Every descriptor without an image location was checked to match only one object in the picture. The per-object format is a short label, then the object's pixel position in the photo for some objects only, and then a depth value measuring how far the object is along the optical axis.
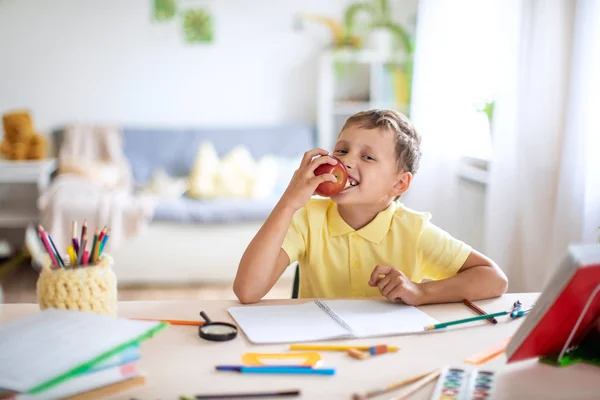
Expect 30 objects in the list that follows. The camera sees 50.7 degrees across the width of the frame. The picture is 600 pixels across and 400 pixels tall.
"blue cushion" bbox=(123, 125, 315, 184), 4.53
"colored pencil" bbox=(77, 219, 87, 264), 1.04
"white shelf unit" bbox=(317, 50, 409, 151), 4.57
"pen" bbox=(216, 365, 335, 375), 0.93
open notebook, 1.08
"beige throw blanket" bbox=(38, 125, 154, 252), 3.76
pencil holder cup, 1.01
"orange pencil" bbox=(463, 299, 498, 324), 1.18
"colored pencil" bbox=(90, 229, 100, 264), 1.06
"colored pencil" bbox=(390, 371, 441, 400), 0.87
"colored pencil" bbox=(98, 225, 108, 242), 1.08
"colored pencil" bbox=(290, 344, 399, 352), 1.02
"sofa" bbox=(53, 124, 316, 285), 3.87
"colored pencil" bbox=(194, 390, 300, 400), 0.85
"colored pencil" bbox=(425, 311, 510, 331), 1.12
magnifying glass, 1.06
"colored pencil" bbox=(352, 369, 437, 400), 0.85
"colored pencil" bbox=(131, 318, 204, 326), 1.13
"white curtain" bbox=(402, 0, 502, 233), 3.41
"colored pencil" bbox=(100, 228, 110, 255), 1.08
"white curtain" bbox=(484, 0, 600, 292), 2.23
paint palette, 0.87
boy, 1.44
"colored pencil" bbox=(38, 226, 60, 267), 1.04
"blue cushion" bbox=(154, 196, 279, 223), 3.86
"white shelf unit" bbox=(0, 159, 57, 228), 3.97
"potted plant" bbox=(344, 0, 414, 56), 4.61
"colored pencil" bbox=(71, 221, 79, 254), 1.06
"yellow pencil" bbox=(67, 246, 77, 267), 1.05
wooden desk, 0.89
